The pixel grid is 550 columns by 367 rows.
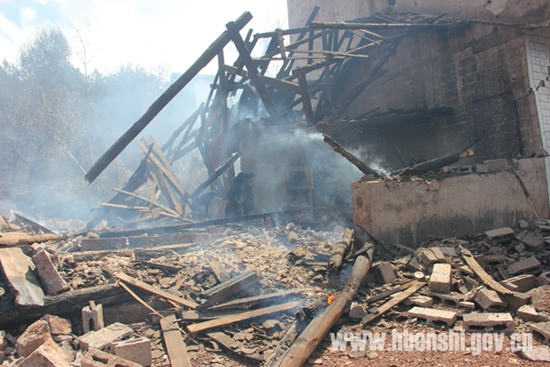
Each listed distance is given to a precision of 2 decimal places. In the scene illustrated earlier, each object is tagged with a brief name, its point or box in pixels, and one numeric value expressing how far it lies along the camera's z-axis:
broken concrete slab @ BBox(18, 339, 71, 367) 2.98
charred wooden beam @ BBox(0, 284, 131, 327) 3.84
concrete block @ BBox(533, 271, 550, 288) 4.82
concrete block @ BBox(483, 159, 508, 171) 7.29
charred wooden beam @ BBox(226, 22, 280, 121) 8.71
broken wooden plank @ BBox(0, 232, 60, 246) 4.98
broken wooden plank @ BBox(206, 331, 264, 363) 3.59
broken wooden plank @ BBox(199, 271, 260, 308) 4.38
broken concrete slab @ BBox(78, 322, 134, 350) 3.54
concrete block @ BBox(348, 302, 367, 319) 4.21
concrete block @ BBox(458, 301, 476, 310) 4.12
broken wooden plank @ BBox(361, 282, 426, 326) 4.20
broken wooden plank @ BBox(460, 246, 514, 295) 4.33
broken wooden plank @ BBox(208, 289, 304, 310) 4.36
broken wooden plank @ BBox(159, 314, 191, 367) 3.47
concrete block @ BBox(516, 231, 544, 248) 6.01
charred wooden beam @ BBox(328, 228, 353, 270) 4.85
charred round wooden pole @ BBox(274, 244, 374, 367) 3.29
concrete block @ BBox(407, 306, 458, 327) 3.91
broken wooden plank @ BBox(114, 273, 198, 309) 4.37
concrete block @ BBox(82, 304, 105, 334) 3.99
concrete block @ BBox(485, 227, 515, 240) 6.14
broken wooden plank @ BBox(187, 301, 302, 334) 3.97
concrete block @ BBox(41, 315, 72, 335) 3.80
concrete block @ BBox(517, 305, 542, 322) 3.88
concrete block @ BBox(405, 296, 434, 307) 4.29
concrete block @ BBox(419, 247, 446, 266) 5.12
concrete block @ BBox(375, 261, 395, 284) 5.00
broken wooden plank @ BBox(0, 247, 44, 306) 3.94
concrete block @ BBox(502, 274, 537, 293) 4.69
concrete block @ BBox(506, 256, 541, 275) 5.14
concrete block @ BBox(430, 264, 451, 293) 4.48
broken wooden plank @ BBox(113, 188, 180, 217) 9.78
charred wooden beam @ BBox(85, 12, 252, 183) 7.76
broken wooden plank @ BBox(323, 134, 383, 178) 6.24
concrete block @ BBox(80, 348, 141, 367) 3.03
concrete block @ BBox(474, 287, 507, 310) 4.06
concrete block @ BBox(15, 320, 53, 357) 3.40
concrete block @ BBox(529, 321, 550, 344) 3.47
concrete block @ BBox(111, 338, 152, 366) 3.42
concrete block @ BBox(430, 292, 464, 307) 4.27
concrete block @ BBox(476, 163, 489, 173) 6.88
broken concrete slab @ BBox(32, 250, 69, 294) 4.23
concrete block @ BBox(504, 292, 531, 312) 4.15
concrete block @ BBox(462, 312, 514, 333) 3.71
